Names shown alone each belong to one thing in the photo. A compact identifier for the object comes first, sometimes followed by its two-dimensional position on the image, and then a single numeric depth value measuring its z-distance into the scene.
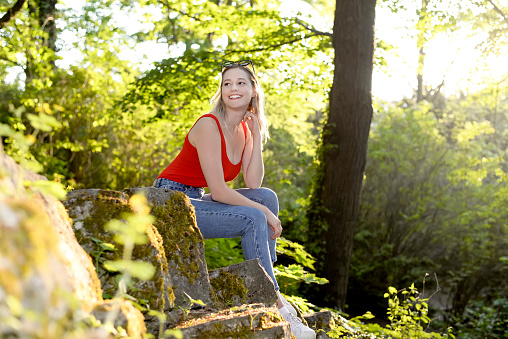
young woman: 3.09
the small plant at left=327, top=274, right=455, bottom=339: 3.92
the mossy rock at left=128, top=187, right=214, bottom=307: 2.43
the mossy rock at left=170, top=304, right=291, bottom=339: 1.98
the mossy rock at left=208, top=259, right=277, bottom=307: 2.85
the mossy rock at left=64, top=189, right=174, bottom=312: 1.95
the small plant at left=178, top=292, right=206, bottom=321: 2.20
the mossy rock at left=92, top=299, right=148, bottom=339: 1.35
